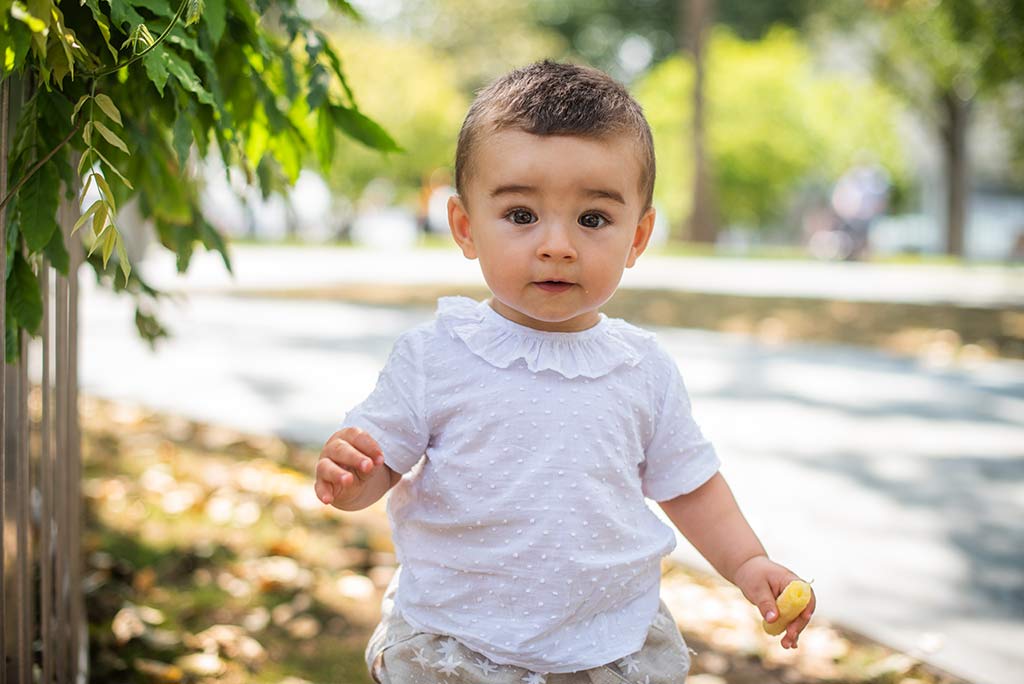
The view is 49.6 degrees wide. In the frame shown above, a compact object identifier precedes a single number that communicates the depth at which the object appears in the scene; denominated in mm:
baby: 1814
